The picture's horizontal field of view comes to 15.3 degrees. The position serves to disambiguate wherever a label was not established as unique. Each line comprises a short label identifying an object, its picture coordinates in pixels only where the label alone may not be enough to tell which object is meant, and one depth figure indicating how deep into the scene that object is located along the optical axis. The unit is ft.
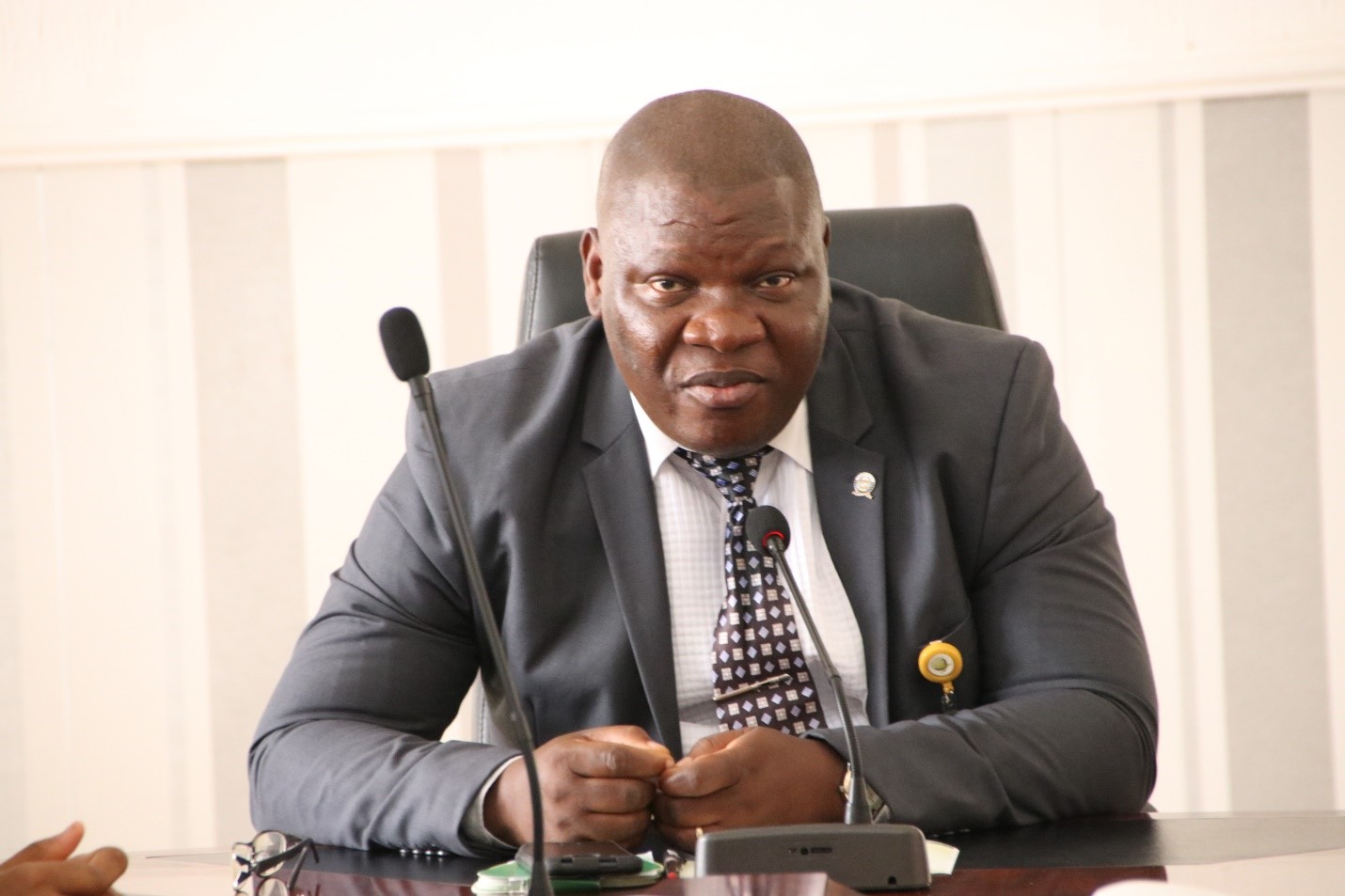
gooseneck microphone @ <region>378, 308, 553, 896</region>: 9.55
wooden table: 9.67
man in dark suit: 10.72
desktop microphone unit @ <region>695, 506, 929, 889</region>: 9.63
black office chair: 11.37
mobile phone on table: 9.70
